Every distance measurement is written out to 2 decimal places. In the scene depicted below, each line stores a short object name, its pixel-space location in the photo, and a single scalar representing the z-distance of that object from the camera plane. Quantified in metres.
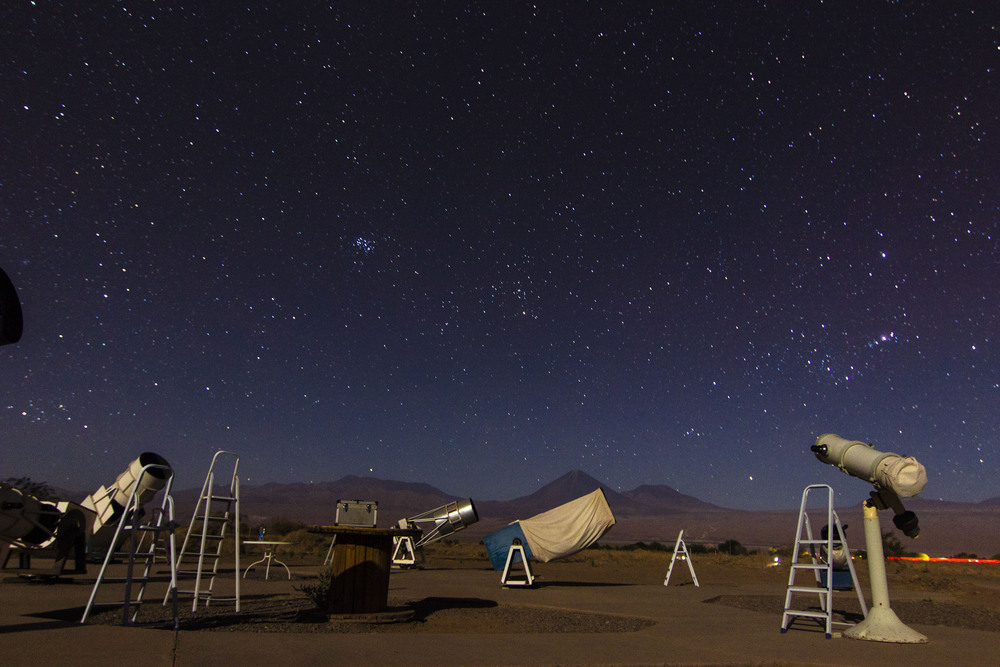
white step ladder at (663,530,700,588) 15.01
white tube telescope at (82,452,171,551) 12.17
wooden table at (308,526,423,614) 7.96
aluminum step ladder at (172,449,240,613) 8.04
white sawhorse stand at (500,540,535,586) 13.58
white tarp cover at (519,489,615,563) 14.59
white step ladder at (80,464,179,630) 6.36
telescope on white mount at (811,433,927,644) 7.14
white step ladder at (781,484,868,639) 7.31
